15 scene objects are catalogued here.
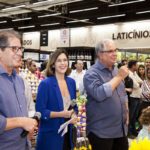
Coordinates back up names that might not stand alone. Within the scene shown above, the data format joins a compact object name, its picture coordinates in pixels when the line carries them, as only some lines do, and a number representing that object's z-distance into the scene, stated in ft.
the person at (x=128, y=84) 18.85
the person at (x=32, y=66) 19.94
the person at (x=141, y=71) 20.92
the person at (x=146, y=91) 17.70
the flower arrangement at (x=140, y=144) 3.19
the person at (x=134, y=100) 19.24
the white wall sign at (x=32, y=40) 60.23
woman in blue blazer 7.86
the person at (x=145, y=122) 8.10
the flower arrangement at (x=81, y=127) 8.07
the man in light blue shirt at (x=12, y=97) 5.38
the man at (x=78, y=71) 21.62
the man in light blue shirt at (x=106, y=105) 7.72
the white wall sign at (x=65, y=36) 35.03
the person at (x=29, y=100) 8.38
